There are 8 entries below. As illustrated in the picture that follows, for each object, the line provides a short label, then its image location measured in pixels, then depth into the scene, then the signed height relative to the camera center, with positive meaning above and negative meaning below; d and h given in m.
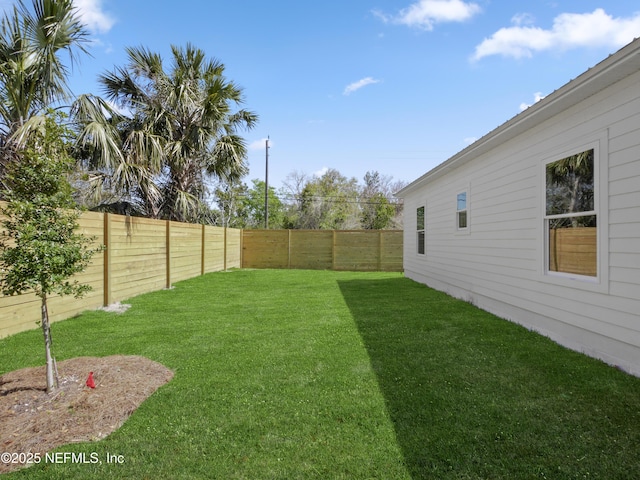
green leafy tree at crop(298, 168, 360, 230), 23.36 +2.41
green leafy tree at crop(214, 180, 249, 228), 21.50 +2.05
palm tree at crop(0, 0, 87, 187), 4.86 +2.53
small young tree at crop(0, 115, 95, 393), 2.54 +0.09
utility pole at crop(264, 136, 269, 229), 21.09 +4.59
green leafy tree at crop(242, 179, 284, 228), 25.08 +2.04
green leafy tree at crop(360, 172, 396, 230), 24.12 +1.93
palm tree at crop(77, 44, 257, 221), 8.49 +3.11
